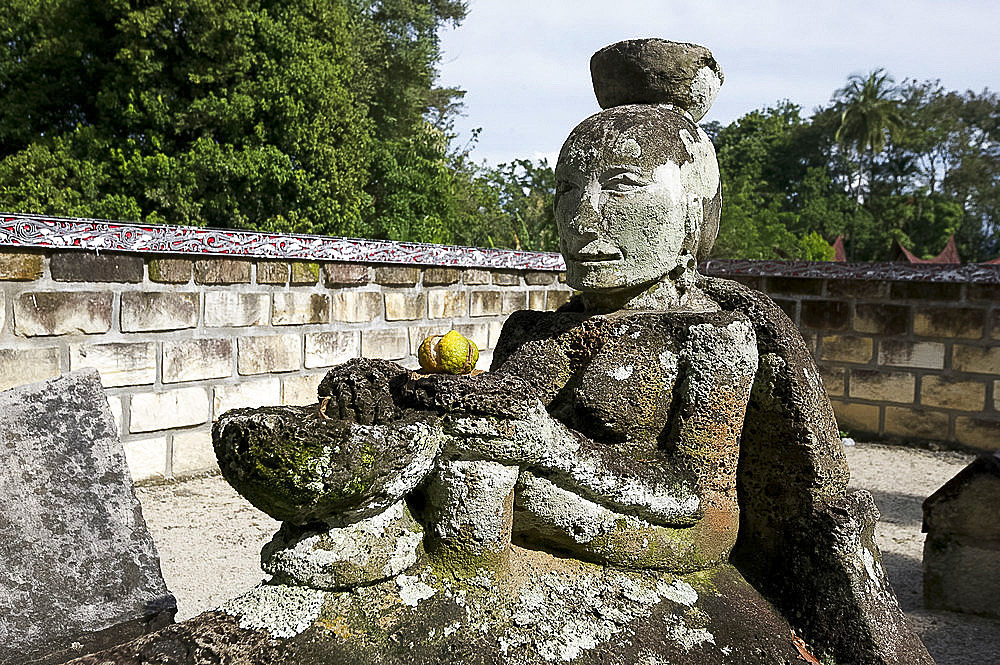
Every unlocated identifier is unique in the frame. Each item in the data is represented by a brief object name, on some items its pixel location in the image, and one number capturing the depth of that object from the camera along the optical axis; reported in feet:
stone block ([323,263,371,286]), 19.83
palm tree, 119.55
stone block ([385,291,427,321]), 21.36
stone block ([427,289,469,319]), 22.50
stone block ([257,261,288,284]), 18.59
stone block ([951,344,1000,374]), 24.40
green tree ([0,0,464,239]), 47.60
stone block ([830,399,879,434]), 26.68
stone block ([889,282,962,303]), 24.90
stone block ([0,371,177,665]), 6.88
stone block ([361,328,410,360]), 21.01
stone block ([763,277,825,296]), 27.35
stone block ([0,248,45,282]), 14.66
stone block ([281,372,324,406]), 19.56
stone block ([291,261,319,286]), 19.19
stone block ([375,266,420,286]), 20.97
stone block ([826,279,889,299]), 26.11
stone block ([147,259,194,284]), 16.70
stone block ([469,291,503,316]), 23.82
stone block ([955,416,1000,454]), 24.63
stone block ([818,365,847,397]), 27.12
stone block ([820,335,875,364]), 26.53
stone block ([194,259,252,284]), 17.48
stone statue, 5.09
